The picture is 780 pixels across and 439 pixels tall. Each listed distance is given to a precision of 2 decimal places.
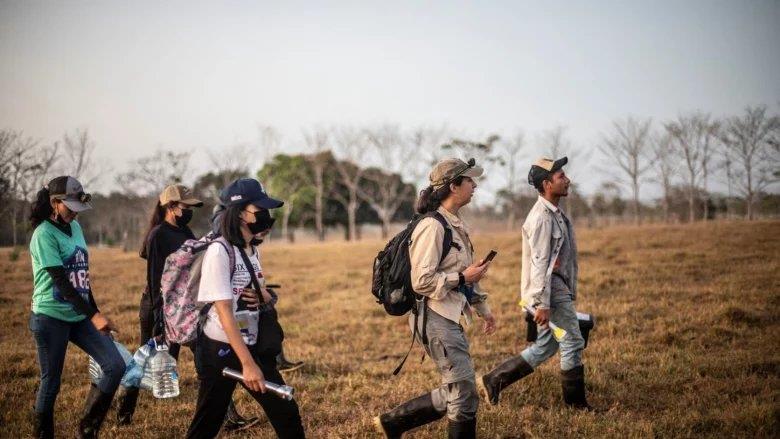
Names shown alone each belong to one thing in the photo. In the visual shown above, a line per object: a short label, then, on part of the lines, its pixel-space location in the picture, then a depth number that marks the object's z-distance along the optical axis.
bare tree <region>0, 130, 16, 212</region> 19.06
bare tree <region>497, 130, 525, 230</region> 47.66
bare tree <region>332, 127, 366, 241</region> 51.53
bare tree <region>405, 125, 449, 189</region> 53.66
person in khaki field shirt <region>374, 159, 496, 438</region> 3.45
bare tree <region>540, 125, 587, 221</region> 44.18
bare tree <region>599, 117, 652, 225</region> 43.44
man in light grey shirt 4.77
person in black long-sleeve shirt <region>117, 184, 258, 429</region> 4.83
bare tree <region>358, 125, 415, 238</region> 51.88
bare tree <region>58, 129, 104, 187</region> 32.17
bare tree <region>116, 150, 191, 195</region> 46.06
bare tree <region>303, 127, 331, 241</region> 50.44
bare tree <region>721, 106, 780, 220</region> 35.62
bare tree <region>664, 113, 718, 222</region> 41.62
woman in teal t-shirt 3.99
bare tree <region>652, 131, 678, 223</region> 42.88
